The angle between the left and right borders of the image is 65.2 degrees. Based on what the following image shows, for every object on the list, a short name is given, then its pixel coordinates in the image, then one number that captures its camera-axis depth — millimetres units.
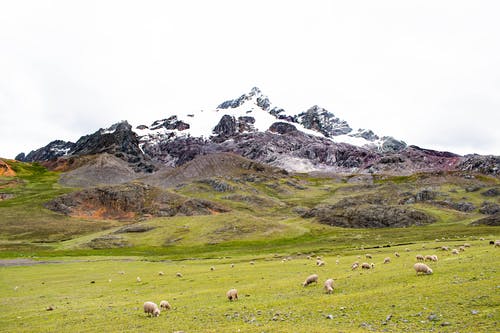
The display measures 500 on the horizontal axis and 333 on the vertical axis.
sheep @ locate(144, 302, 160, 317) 26312
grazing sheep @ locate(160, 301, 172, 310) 28375
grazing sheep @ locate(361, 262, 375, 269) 39031
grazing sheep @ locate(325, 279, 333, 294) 27984
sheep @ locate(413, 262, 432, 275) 30344
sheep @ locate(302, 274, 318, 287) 32156
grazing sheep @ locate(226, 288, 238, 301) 29516
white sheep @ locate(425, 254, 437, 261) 38800
